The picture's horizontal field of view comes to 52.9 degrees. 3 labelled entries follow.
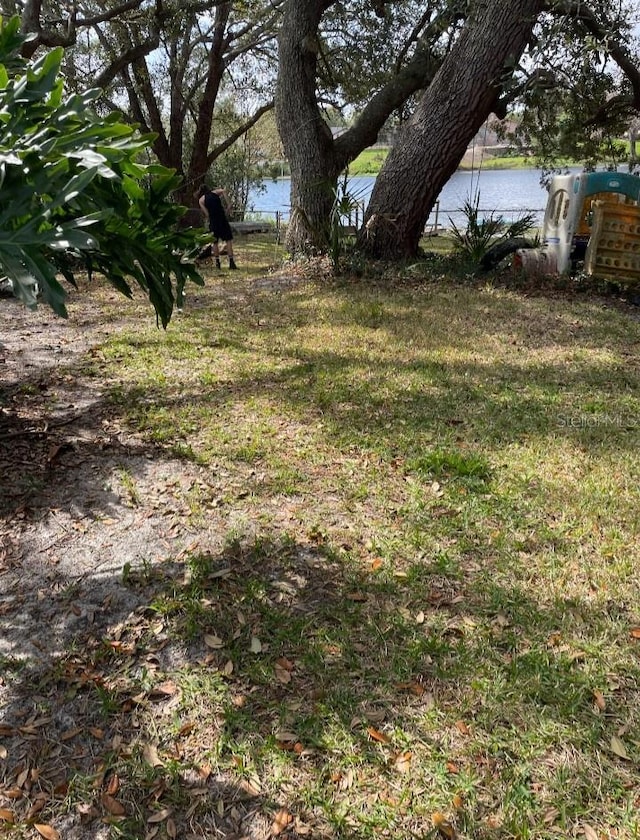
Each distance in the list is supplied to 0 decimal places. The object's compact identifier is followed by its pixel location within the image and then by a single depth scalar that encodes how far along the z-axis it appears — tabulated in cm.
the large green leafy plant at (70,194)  254
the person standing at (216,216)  1116
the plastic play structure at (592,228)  793
